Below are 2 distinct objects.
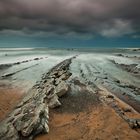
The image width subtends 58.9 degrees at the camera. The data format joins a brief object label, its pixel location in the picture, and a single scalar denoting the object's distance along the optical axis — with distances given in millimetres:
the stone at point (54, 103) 8492
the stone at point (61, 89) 9510
